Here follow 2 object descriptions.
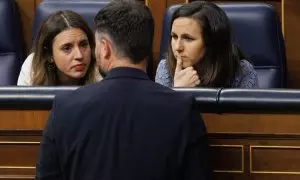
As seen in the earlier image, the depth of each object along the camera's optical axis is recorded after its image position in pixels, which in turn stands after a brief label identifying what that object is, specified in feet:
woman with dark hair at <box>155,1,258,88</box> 38.25
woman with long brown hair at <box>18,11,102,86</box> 38.68
